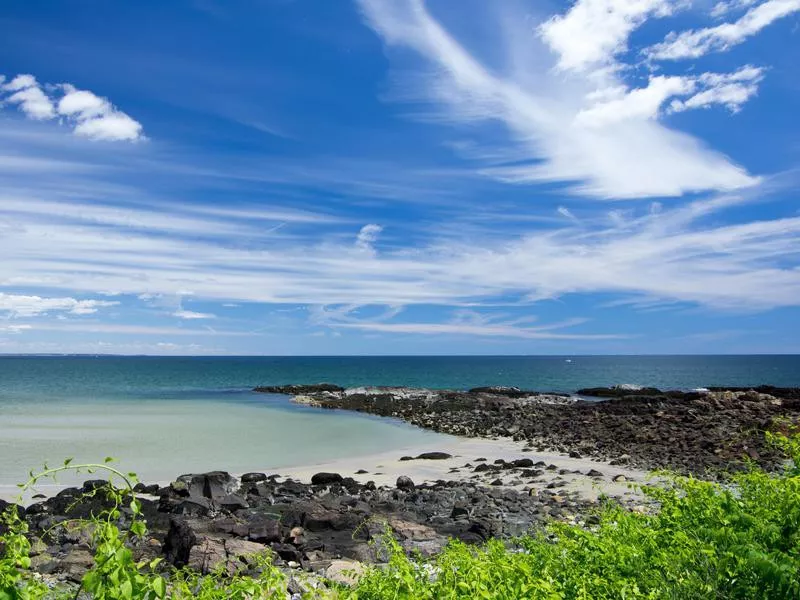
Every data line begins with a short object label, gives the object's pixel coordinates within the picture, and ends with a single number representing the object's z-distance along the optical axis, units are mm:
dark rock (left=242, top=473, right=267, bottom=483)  17952
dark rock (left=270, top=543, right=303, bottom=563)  10148
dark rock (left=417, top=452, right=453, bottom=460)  23078
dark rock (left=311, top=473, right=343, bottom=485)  17516
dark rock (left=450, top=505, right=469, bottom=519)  13305
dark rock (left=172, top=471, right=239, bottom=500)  14828
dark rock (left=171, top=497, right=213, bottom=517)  13289
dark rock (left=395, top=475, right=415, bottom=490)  16812
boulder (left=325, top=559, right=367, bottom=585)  9031
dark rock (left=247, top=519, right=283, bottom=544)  10789
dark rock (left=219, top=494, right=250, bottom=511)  13930
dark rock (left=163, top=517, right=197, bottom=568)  9367
